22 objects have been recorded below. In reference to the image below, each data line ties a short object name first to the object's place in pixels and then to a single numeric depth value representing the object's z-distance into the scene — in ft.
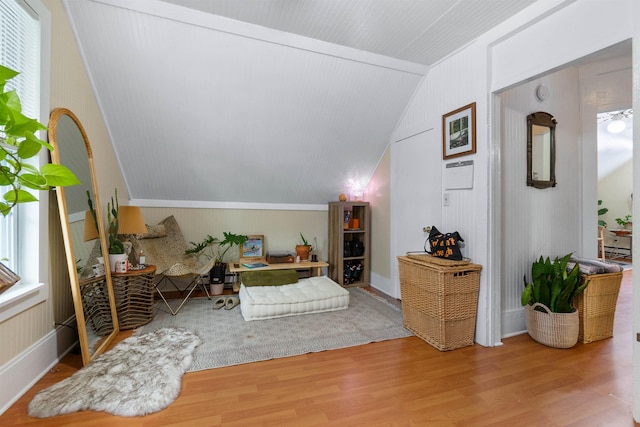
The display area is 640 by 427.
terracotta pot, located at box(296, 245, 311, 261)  13.46
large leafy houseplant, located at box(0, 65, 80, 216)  3.03
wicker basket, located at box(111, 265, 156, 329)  8.26
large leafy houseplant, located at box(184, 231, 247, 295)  11.91
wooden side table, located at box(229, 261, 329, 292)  11.73
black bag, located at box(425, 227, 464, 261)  8.01
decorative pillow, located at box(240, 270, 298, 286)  10.75
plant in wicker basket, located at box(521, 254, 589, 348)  7.46
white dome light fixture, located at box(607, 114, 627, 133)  14.74
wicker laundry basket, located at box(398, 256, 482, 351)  7.35
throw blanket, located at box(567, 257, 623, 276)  7.80
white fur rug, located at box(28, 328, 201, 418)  5.07
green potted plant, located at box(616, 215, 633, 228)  21.09
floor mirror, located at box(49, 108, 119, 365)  6.47
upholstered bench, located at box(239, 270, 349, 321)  9.32
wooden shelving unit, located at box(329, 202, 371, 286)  13.17
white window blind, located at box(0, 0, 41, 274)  5.48
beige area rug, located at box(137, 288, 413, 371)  7.18
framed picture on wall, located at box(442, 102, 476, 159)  8.09
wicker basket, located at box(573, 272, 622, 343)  7.82
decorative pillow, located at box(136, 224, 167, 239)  11.03
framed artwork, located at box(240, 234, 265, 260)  13.25
